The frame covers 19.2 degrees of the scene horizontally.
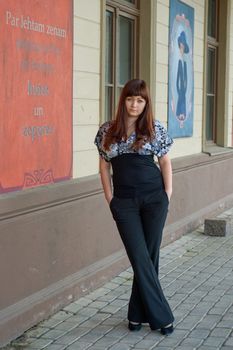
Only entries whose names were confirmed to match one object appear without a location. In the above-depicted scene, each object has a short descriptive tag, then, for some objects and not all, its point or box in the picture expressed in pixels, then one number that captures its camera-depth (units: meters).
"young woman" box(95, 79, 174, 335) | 4.70
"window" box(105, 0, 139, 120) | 6.91
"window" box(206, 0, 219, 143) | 10.66
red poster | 4.73
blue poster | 8.29
